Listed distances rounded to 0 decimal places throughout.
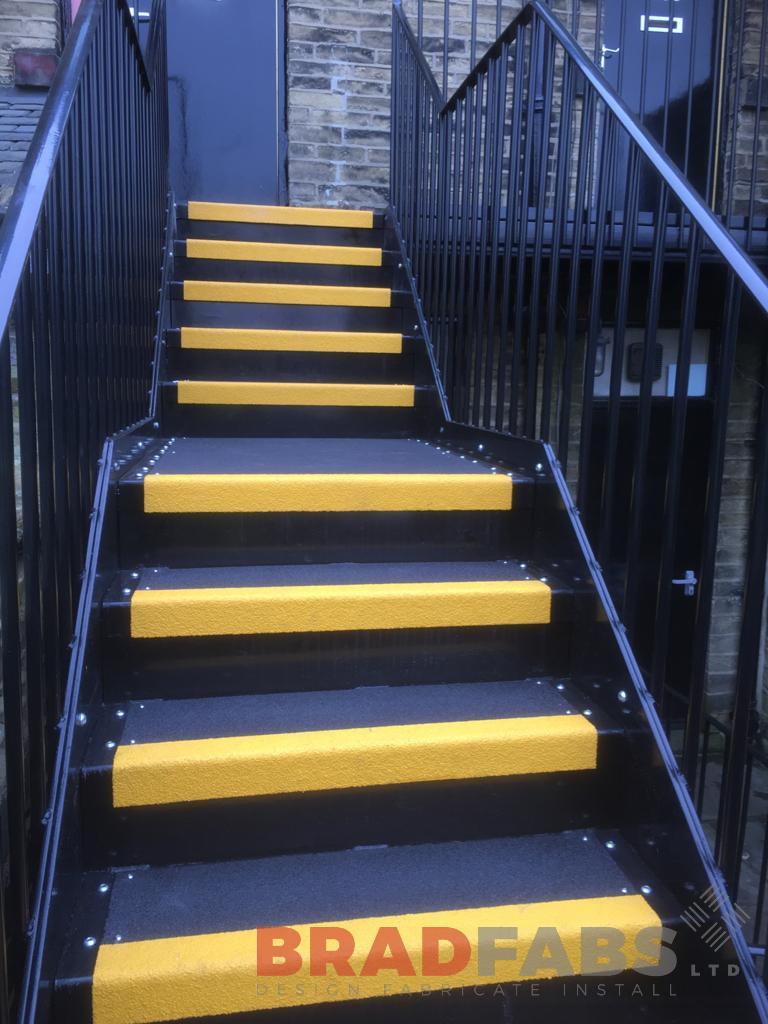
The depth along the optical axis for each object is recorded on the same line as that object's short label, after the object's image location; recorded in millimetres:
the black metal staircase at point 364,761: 1136
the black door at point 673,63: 4406
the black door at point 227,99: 4277
